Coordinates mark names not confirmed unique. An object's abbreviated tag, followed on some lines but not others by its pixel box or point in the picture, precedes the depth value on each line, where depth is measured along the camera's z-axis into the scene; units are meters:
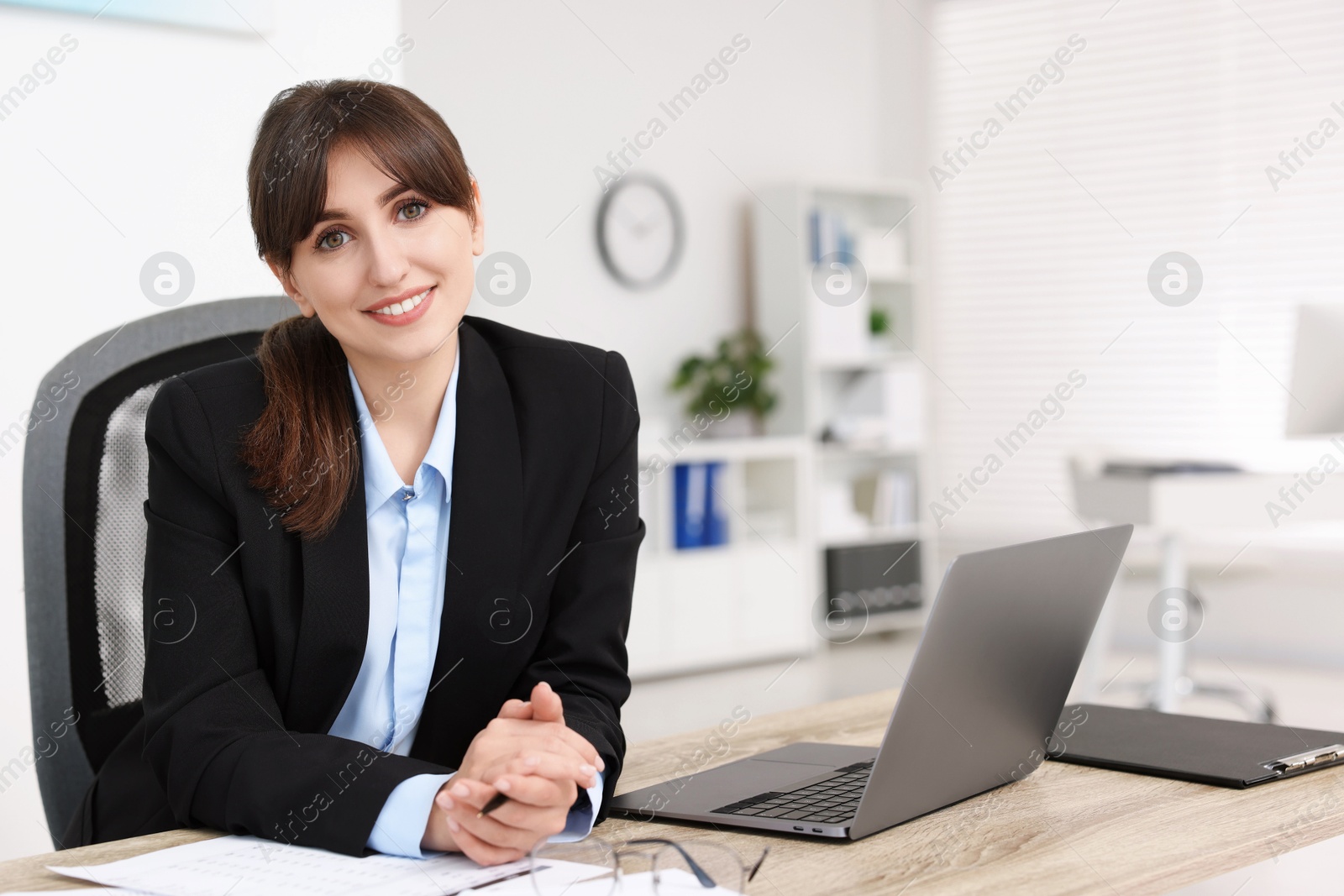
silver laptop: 2.19
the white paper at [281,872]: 2.13
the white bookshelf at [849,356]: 7.92
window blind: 7.13
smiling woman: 2.43
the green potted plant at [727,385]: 7.59
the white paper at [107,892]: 2.13
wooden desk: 2.12
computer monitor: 4.66
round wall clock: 7.40
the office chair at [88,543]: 2.55
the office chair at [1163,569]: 5.22
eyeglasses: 2.11
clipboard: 2.34
